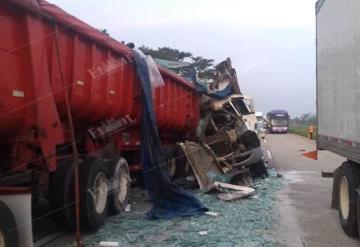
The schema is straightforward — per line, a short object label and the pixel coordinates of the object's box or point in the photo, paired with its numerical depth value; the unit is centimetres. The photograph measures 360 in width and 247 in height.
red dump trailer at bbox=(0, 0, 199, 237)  607
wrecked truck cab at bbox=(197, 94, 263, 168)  1594
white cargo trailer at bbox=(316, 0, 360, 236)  726
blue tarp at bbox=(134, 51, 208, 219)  989
